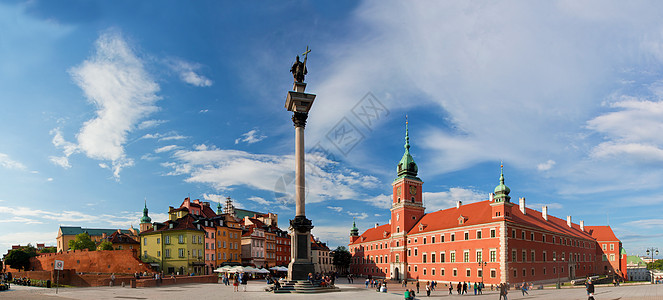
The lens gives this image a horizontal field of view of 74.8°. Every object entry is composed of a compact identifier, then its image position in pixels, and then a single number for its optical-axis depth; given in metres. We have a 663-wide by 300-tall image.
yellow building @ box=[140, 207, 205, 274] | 68.62
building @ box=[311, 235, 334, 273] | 125.68
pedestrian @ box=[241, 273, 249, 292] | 40.29
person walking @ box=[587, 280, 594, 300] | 26.50
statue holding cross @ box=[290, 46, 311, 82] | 40.81
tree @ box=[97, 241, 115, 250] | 84.88
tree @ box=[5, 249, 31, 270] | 88.12
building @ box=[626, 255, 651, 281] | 166.50
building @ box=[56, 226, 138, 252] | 142.00
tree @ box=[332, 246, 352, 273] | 120.56
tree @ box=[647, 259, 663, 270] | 173.98
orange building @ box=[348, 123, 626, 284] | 65.06
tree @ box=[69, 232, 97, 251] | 93.56
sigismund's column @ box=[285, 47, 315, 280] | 36.09
